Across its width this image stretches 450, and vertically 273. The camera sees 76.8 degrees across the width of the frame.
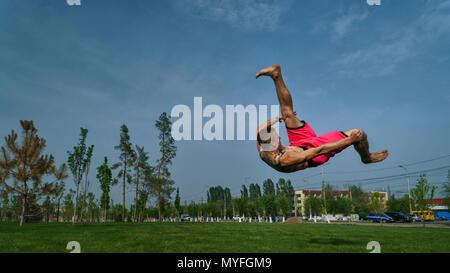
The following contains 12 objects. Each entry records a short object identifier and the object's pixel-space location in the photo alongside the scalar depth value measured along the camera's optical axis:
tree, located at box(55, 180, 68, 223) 25.85
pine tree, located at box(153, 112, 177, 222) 40.59
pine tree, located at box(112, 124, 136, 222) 43.47
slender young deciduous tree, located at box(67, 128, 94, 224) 22.52
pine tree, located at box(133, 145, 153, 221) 43.62
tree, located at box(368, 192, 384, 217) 36.05
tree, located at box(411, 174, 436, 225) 28.56
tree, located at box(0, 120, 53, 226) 21.17
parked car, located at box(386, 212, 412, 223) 44.98
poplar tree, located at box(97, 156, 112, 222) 40.44
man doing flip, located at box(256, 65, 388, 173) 4.75
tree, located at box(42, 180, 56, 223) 25.20
